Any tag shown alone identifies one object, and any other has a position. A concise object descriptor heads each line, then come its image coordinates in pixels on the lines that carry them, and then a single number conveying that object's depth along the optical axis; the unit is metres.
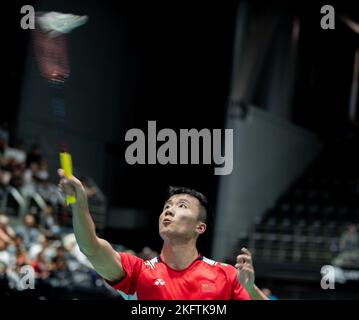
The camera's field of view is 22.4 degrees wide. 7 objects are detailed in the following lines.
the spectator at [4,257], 9.75
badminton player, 4.14
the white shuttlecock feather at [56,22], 4.28
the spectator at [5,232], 10.58
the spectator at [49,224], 12.99
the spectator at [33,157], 14.29
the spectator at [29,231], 12.04
